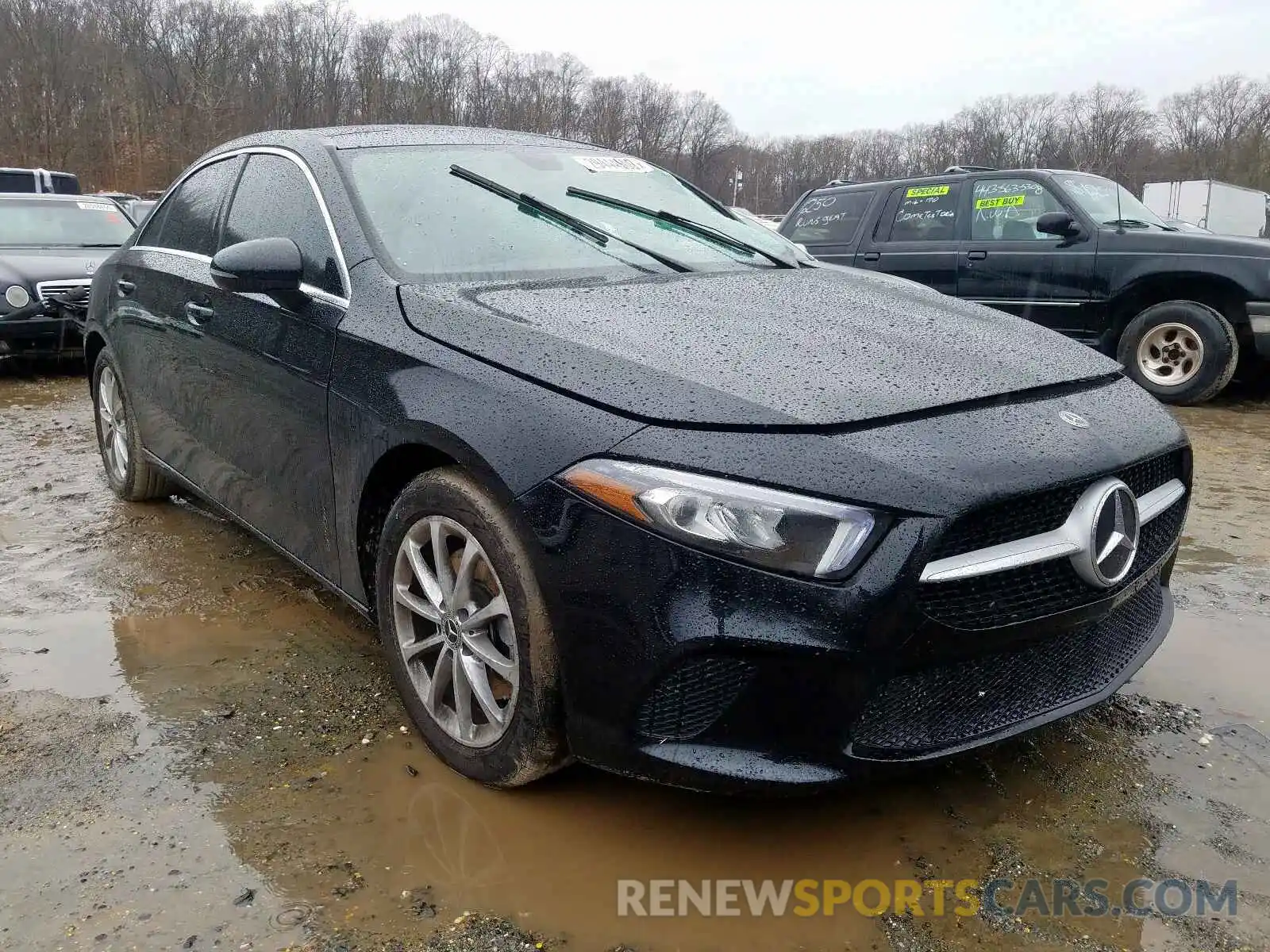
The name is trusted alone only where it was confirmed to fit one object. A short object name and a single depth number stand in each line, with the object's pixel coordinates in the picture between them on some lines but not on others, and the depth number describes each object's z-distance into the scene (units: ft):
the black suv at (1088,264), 23.32
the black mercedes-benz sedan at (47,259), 27.55
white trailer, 85.87
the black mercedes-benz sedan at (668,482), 6.07
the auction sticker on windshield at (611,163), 11.55
